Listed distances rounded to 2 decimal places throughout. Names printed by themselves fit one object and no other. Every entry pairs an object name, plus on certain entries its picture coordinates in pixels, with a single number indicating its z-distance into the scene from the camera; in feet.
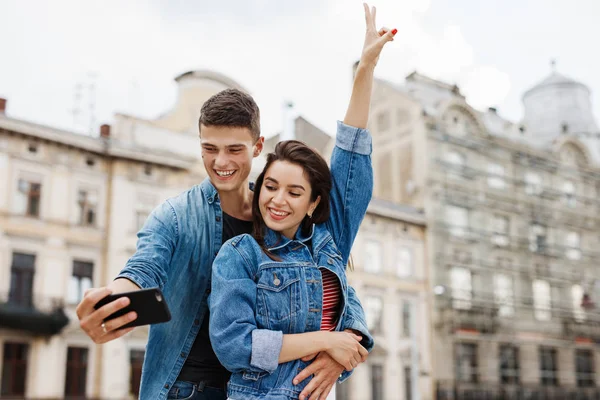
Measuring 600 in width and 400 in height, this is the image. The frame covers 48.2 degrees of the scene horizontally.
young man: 6.80
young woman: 6.00
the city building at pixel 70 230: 54.34
